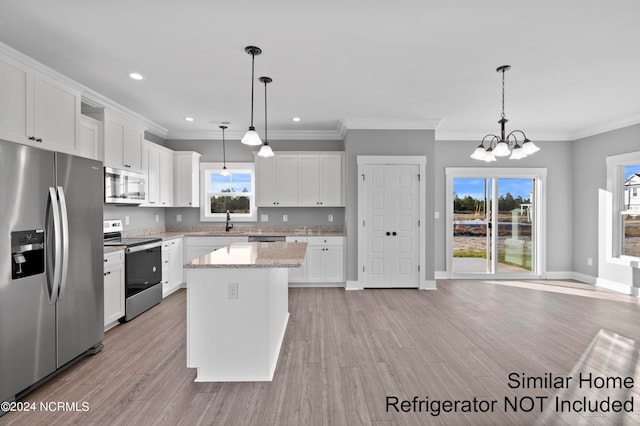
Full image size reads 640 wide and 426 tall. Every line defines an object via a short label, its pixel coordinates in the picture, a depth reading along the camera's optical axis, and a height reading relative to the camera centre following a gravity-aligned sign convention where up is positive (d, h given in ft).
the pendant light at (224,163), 18.53 +2.99
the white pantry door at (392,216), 16.21 -0.18
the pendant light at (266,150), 10.14 +2.08
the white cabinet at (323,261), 16.62 -2.66
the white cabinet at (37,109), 7.75 +2.88
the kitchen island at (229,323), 7.63 -2.78
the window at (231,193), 18.72 +1.18
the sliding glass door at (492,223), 18.86 -0.62
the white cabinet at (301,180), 17.57 +1.87
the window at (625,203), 15.75 +0.55
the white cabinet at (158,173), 15.06 +2.03
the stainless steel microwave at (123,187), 12.28 +1.09
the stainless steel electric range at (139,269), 11.76 -2.36
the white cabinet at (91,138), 11.23 +2.79
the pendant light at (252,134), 8.73 +2.24
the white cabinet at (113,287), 10.56 -2.71
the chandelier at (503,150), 9.72 +2.10
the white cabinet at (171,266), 14.75 -2.74
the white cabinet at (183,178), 17.65 +1.96
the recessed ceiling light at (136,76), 10.54 +4.79
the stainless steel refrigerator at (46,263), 6.53 -1.27
